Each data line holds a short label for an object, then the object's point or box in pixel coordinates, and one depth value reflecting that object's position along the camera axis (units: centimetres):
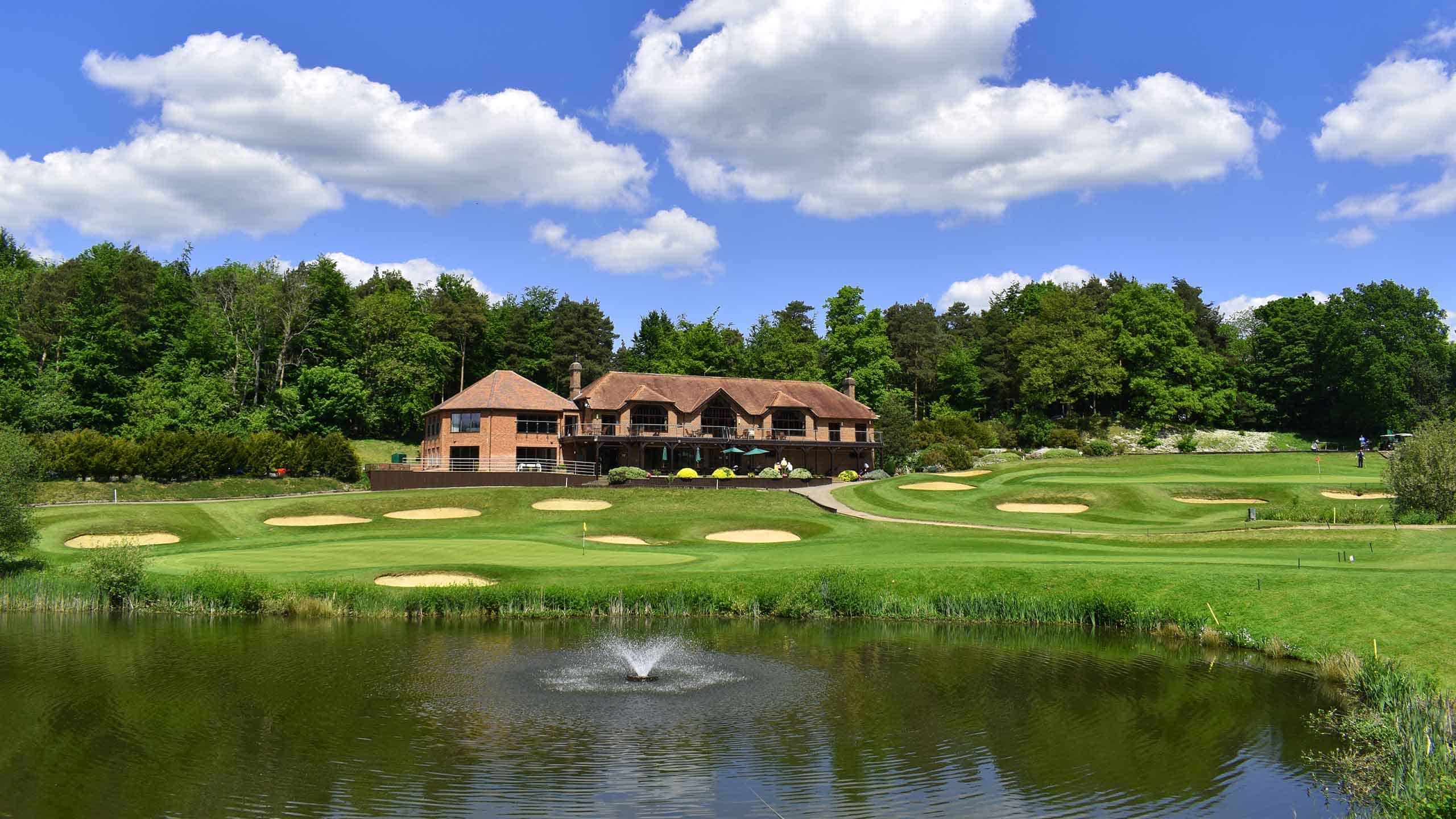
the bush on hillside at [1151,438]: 7762
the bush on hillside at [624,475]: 5519
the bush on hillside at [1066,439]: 7606
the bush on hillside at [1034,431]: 7969
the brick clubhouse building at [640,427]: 6353
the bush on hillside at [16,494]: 3011
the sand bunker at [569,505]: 4853
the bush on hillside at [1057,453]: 7319
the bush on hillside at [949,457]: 6262
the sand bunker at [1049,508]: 4453
